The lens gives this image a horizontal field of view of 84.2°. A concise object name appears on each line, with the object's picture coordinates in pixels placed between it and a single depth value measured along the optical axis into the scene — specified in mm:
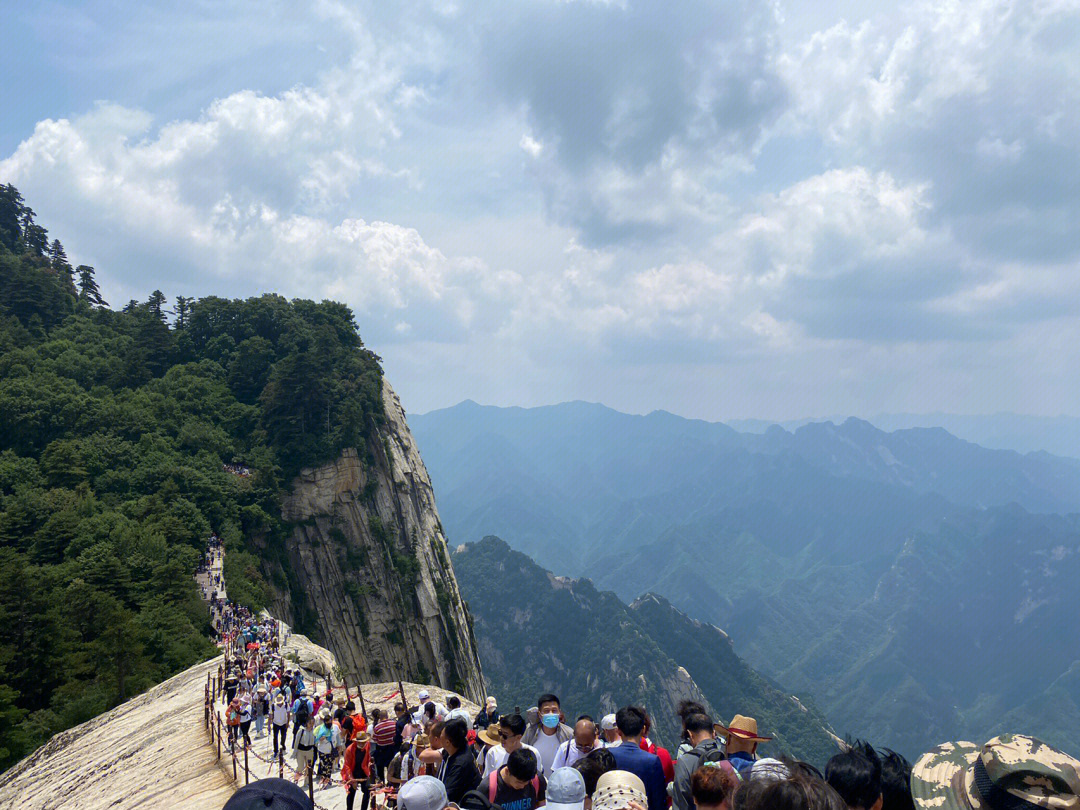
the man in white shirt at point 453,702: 15777
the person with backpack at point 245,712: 13648
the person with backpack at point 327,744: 12148
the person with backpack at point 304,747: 12188
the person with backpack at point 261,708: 16859
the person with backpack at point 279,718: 14336
